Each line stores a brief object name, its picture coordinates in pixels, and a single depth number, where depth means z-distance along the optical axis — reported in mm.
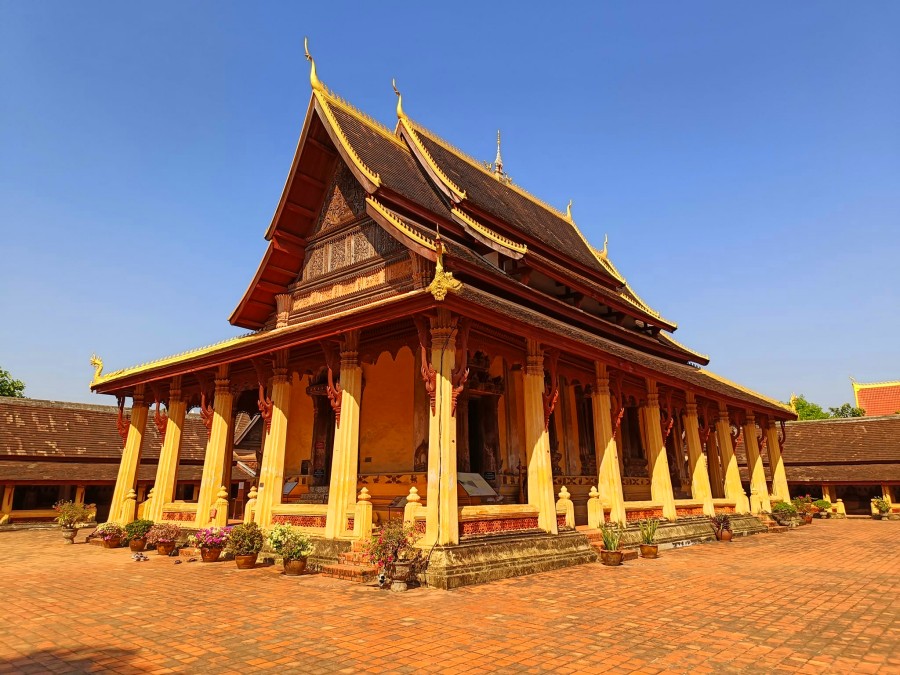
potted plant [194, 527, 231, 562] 10758
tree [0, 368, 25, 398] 42719
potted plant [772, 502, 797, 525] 18688
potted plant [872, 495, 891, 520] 23688
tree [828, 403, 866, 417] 65275
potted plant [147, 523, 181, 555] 12039
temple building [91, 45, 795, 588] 9344
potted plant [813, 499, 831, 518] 25047
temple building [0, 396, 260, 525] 21016
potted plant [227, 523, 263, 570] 9944
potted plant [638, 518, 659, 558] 11352
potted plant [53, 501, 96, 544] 15305
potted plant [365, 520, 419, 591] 7688
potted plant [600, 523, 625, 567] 10047
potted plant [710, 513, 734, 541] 14953
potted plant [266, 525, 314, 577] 9109
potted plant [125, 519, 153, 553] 12867
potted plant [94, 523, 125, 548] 13711
